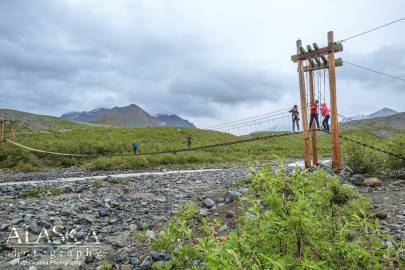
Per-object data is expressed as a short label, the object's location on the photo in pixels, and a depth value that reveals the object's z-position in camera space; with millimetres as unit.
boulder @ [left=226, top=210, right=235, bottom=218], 9839
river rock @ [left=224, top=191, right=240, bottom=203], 11563
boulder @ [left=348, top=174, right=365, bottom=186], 13905
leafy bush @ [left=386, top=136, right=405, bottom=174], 14836
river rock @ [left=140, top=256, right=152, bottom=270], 6933
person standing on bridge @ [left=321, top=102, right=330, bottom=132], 19250
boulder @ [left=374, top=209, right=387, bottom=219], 8969
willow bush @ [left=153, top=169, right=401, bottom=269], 2783
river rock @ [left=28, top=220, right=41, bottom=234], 8812
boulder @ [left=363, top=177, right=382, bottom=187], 13375
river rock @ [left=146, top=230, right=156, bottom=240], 8530
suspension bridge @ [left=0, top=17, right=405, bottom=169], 14201
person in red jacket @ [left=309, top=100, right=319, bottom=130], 16972
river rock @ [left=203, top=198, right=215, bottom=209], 11331
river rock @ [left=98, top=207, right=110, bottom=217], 10886
